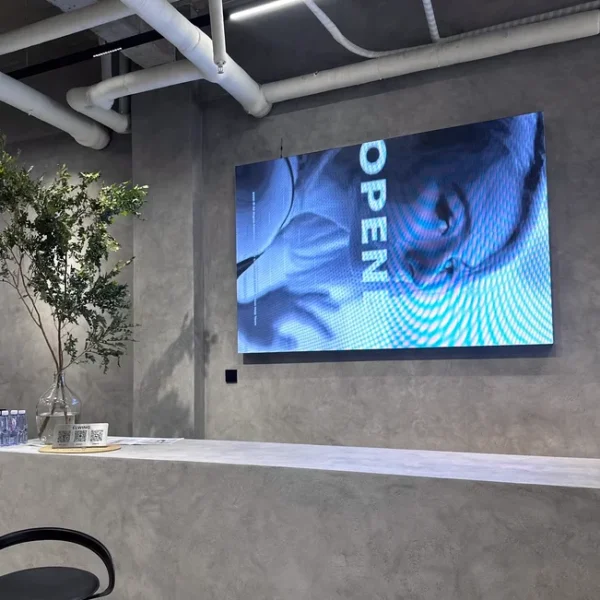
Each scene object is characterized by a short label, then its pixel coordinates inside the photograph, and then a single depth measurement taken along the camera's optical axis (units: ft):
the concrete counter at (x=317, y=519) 6.97
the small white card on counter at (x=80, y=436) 10.44
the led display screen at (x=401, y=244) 12.14
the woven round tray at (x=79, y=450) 10.22
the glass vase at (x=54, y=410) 11.36
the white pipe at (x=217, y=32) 11.44
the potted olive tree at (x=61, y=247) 11.44
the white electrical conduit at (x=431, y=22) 11.65
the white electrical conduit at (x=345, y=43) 12.59
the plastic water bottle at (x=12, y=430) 11.48
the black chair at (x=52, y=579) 6.66
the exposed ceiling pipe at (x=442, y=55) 11.74
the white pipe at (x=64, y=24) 12.27
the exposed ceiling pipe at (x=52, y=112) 14.75
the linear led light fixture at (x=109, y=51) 14.22
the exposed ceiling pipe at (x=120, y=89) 13.43
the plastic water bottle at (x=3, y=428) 11.35
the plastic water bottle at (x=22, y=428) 11.69
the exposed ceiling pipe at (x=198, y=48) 11.21
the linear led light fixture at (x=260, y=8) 12.60
